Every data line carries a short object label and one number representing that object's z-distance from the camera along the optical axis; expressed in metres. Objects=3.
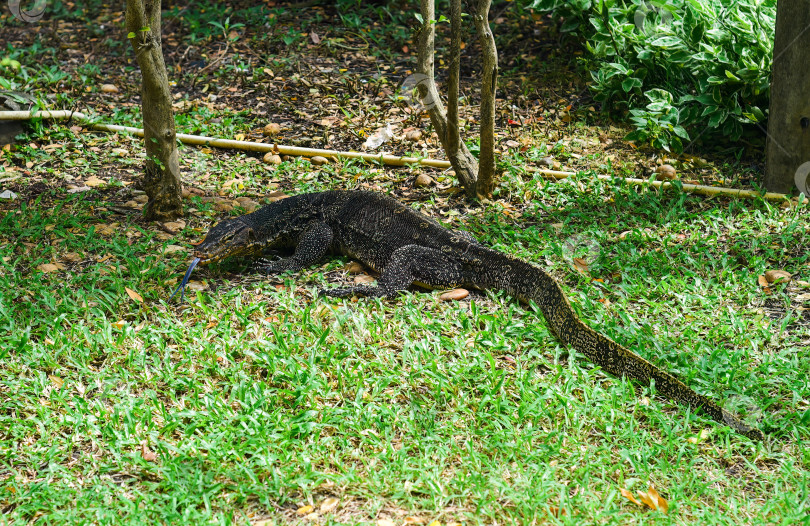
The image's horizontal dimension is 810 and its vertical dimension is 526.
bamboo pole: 6.82
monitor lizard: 4.25
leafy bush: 6.88
